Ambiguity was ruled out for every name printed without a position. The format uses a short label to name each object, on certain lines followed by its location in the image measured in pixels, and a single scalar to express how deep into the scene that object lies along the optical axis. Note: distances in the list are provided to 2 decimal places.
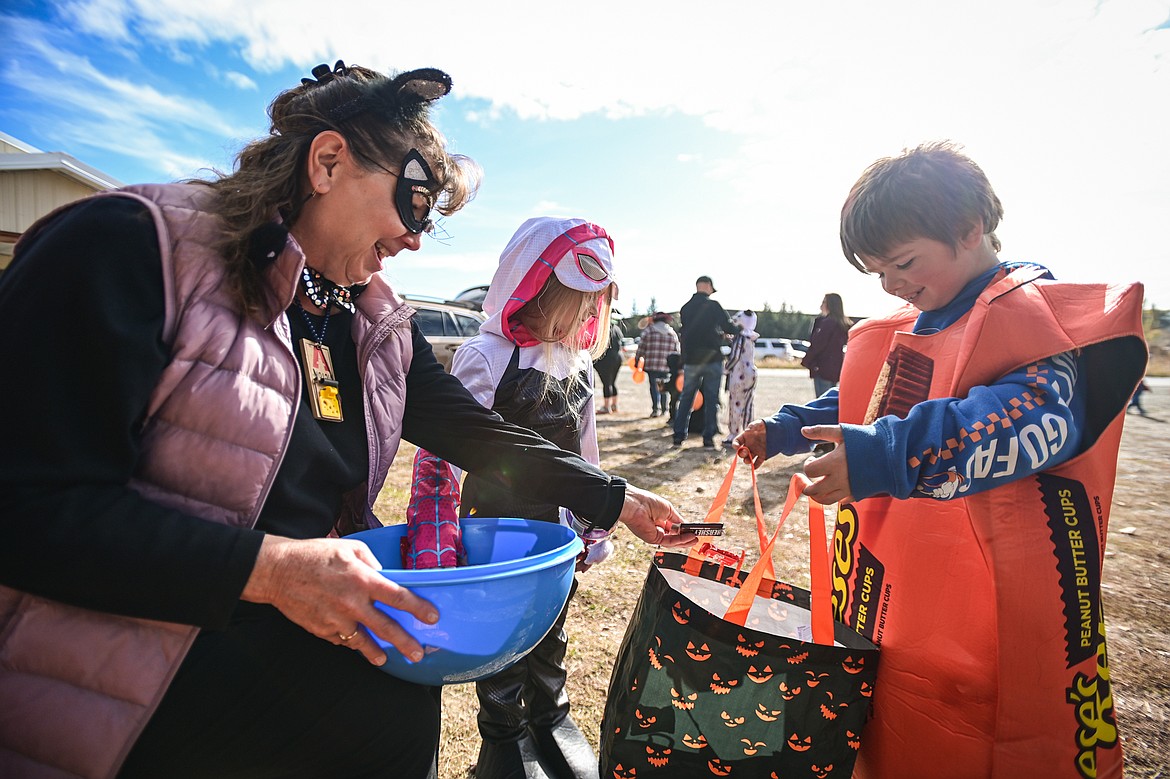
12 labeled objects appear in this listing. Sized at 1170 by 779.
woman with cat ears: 0.94
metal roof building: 12.30
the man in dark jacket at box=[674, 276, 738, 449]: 8.41
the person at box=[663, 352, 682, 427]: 10.90
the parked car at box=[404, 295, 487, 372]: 11.59
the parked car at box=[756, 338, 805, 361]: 41.31
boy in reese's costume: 1.25
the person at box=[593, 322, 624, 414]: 11.39
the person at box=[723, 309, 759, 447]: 8.73
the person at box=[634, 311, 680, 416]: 11.02
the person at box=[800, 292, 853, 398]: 7.75
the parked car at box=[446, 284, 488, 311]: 20.61
